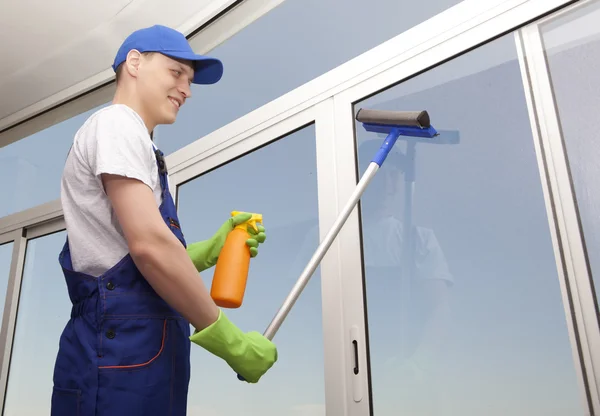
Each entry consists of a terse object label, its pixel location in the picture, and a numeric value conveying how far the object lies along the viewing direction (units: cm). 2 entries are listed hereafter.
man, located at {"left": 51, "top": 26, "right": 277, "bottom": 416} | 94
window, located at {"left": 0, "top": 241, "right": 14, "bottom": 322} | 305
